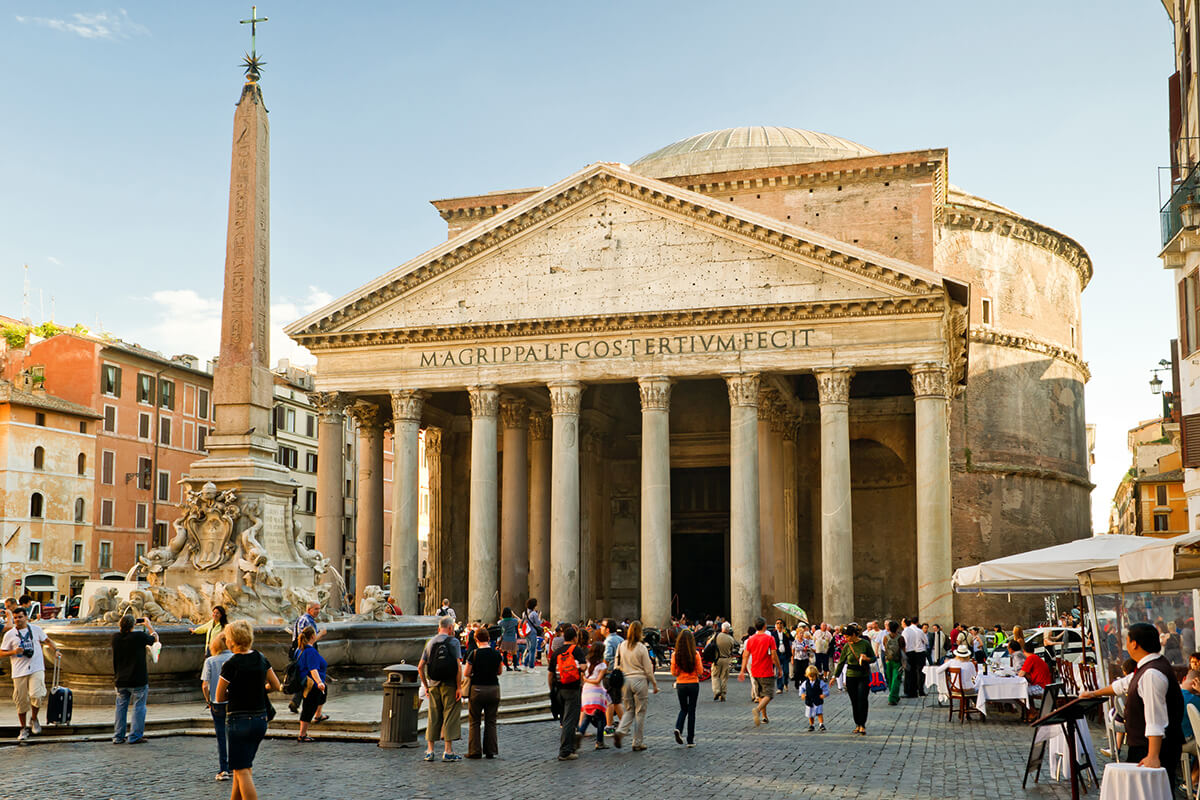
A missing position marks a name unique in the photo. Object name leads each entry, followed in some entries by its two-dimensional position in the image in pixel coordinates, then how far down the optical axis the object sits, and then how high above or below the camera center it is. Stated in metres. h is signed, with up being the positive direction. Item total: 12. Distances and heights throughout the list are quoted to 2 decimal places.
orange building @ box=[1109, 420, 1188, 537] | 55.80 +1.69
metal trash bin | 11.24 -1.68
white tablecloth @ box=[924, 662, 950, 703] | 17.14 -2.29
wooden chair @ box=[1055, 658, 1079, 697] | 15.25 -1.99
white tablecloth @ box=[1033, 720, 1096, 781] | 9.77 -1.85
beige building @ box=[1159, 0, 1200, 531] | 17.97 +4.26
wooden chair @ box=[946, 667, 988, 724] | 15.58 -2.22
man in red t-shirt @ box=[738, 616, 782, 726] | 14.55 -1.69
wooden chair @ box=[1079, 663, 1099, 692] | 14.16 -1.81
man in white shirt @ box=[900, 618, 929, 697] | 19.97 -2.23
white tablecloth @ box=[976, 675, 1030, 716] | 14.60 -2.01
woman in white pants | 12.04 -1.50
